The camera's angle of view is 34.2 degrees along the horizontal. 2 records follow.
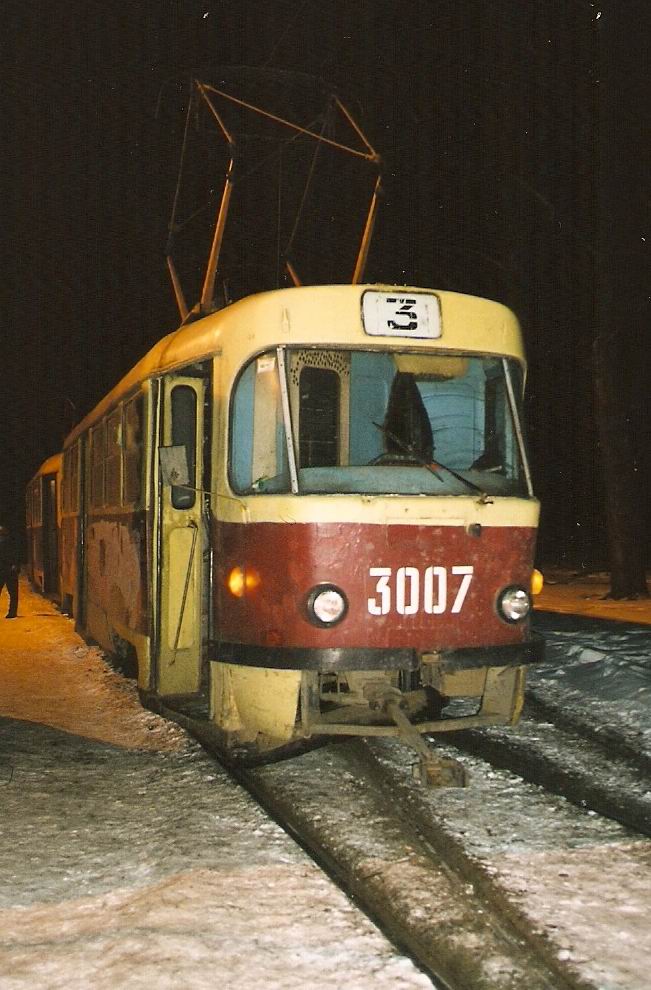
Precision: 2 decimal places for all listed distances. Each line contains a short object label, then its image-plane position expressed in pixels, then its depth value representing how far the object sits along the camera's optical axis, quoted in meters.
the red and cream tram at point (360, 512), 5.81
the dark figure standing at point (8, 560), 16.06
